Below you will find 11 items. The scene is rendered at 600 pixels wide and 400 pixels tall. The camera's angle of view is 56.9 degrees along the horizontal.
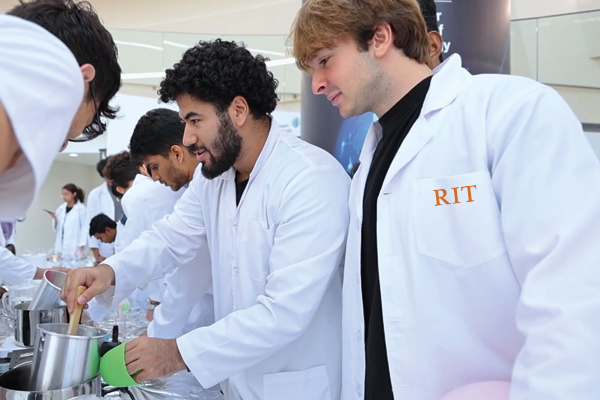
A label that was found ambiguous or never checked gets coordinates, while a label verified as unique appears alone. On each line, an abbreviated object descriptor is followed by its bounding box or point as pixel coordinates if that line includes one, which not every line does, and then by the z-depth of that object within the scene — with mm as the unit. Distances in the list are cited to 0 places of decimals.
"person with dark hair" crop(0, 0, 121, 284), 507
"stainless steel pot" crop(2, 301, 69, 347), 1565
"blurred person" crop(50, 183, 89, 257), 6770
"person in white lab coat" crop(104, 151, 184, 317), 2446
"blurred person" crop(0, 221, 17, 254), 5082
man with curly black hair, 1173
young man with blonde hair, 693
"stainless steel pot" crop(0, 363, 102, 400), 953
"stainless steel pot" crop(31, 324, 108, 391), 1021
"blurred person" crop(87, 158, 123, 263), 6359
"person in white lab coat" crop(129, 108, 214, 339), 1785
